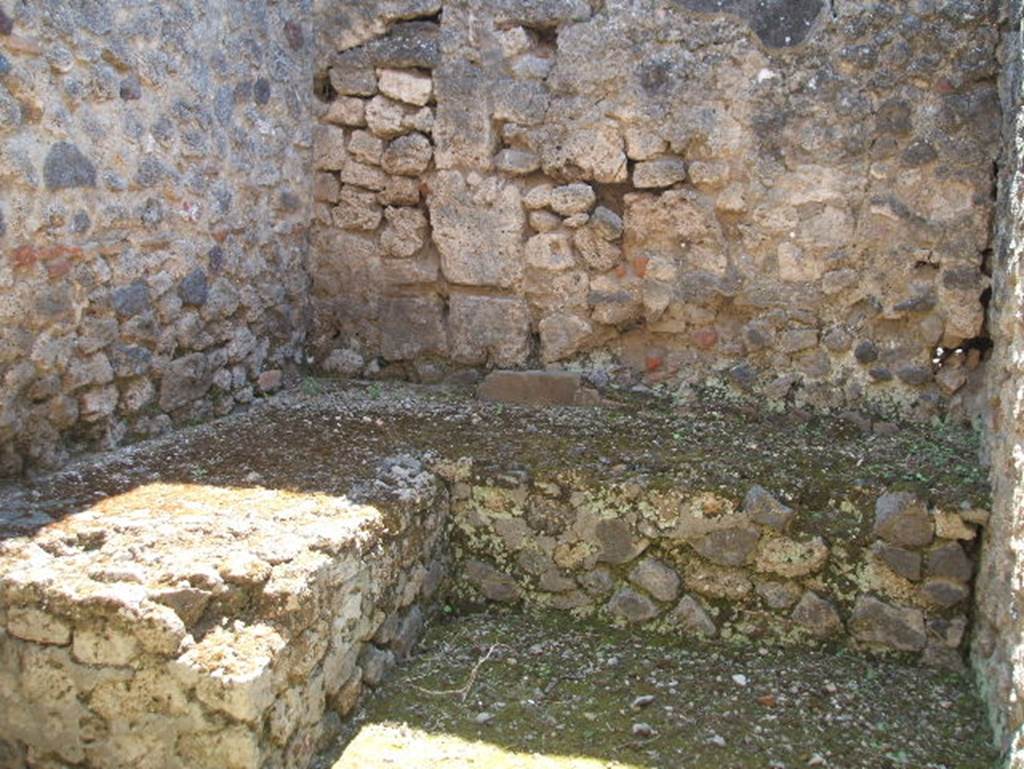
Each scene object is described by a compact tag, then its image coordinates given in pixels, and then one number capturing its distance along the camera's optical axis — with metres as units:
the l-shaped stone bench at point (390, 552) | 2.19
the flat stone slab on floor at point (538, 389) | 3.69
